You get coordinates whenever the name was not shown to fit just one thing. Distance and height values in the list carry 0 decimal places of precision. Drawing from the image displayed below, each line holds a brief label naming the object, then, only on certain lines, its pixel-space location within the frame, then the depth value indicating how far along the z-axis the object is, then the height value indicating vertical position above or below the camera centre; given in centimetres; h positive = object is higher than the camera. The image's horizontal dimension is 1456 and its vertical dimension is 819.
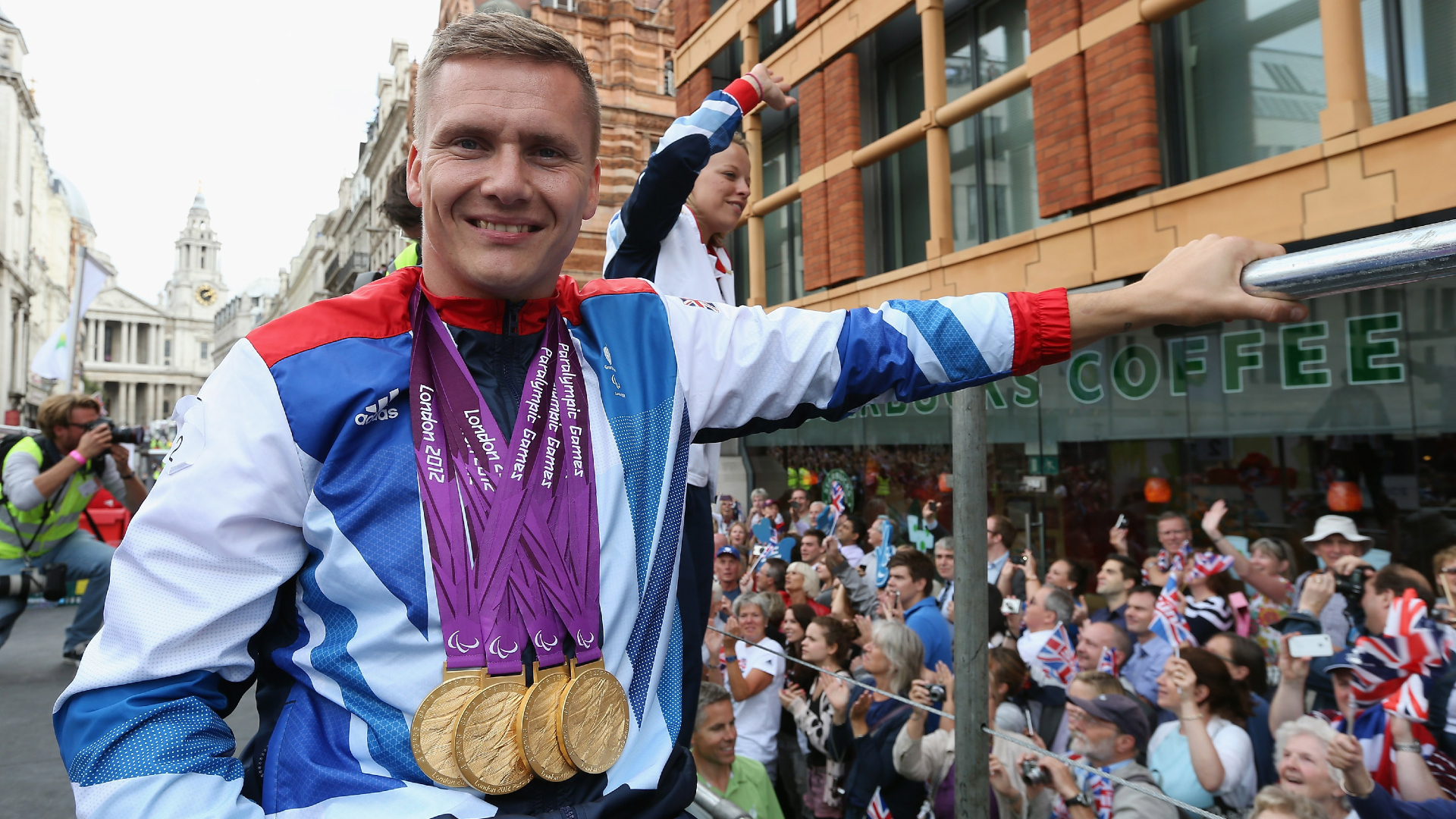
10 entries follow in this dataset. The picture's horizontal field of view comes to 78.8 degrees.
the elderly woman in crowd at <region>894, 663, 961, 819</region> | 306 -111
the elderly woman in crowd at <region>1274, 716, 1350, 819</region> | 262 -99
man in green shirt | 388 -136
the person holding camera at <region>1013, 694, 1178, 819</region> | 322 -106
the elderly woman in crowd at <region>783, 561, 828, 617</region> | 546 -82
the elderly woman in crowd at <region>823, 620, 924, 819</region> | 342 -111
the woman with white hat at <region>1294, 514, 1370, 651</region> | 374 -62
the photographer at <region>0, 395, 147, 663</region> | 542 -19
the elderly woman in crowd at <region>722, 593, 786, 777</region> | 439 -123
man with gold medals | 103 -5
